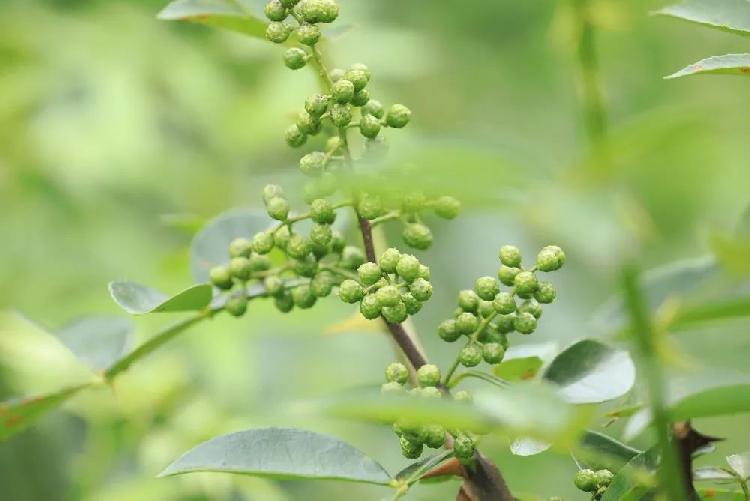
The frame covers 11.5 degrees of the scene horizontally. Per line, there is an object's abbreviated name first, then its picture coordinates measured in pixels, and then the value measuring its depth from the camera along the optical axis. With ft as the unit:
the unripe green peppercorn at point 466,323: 2.29
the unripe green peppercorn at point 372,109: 2.31
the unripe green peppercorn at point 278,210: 2.33
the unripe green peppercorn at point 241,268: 2.39
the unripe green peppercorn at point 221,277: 2.40
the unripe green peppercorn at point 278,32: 2.33
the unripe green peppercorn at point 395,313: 2.25
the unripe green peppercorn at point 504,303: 2.27
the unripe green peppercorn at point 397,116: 2.32
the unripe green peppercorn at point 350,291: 2.27
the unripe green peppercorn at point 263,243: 2.35
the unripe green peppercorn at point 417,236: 2.31
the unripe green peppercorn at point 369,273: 2.25
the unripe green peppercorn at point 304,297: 2.35
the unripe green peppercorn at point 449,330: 2.30
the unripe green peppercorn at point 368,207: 2.26
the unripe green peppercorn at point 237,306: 2.39
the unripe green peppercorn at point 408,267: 2.25
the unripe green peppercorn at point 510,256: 2.30
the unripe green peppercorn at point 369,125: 2.29
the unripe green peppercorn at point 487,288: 2.28
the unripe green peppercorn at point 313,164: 2.29
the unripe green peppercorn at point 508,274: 2.30
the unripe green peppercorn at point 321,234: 2.30
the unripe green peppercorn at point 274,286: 2.37
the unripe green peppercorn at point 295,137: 2.31
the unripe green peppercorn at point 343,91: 2.28
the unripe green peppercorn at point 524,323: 2.29
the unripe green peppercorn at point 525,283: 2.28
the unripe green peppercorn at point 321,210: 2.28
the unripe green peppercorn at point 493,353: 2.29
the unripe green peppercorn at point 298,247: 2.32
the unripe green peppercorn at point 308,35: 2.30
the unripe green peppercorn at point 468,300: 2.29
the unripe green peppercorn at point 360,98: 2.29
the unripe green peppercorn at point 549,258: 2.30
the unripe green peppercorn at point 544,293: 2.30
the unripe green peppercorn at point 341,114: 2.27
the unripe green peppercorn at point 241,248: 2.40
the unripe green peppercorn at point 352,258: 2.35
